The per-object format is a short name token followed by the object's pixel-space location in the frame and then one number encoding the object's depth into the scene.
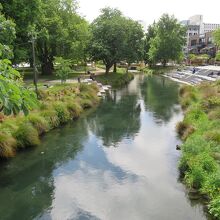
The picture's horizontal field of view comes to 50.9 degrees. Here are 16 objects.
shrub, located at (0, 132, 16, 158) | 13.19
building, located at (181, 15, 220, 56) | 94.97
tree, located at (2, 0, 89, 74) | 26.72
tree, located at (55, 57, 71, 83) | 28.57
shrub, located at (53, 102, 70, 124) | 19.15
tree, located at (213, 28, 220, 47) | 43.24
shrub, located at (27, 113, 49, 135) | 16.13
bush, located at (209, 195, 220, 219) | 8.21
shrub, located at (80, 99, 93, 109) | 24.10
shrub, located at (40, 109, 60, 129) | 17.75
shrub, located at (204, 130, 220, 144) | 13.16
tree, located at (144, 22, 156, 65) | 77.32
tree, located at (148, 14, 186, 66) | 67.43
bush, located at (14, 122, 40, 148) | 14.50
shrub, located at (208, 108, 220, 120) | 17.08
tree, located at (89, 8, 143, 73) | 42.98
